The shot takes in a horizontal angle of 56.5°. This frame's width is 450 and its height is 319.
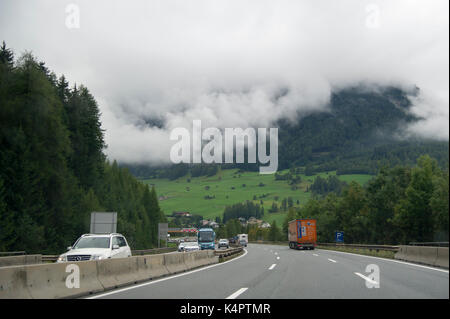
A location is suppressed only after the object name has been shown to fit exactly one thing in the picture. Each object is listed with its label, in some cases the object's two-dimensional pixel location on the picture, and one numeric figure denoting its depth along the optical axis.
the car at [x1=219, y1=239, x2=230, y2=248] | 74.46
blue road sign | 54.97
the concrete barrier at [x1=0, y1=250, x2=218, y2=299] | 8.36
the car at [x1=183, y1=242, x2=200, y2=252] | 44.19
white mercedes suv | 14.93
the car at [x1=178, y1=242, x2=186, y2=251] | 48.76
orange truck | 49.28
